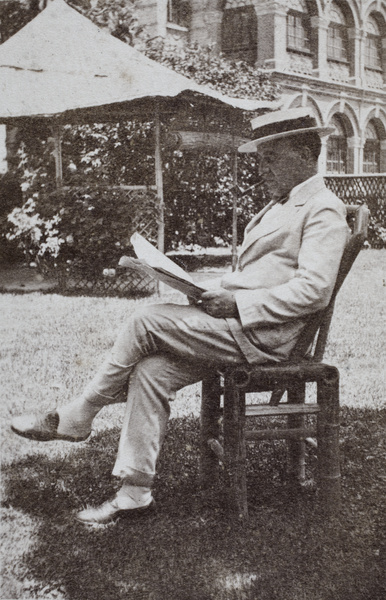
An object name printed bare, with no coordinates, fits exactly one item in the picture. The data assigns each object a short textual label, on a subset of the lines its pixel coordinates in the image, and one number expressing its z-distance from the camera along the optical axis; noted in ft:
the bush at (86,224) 24.89
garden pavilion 22.79
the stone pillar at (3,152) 27.06
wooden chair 8.39
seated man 8.14
